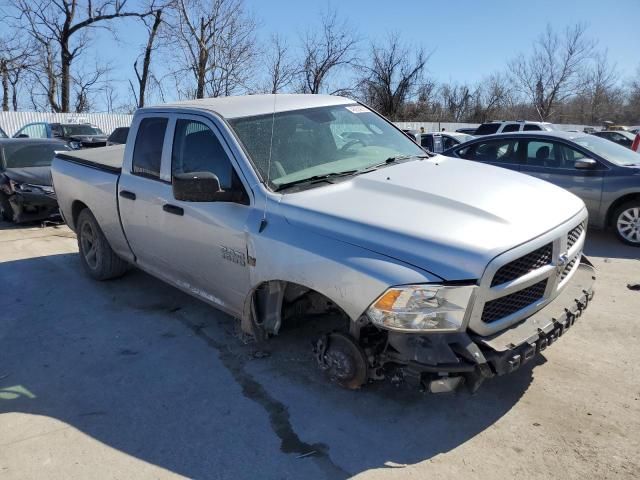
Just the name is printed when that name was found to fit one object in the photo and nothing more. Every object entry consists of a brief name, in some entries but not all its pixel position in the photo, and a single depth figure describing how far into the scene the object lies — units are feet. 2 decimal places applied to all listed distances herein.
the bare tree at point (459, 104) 180.34
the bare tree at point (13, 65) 99.71
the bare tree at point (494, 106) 172.35
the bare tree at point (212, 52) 84.38
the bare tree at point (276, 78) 92.63
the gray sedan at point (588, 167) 23.13
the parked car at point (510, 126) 58.85
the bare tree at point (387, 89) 115.85
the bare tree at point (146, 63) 103.77
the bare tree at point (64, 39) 104.60
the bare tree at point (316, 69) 96.32
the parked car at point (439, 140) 51.51
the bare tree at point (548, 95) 144.51
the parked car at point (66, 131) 68.28
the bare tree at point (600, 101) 168.14
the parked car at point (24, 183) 29.09
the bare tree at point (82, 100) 137.28
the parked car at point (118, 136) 53.44
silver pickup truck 8.66
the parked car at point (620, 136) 65.46
